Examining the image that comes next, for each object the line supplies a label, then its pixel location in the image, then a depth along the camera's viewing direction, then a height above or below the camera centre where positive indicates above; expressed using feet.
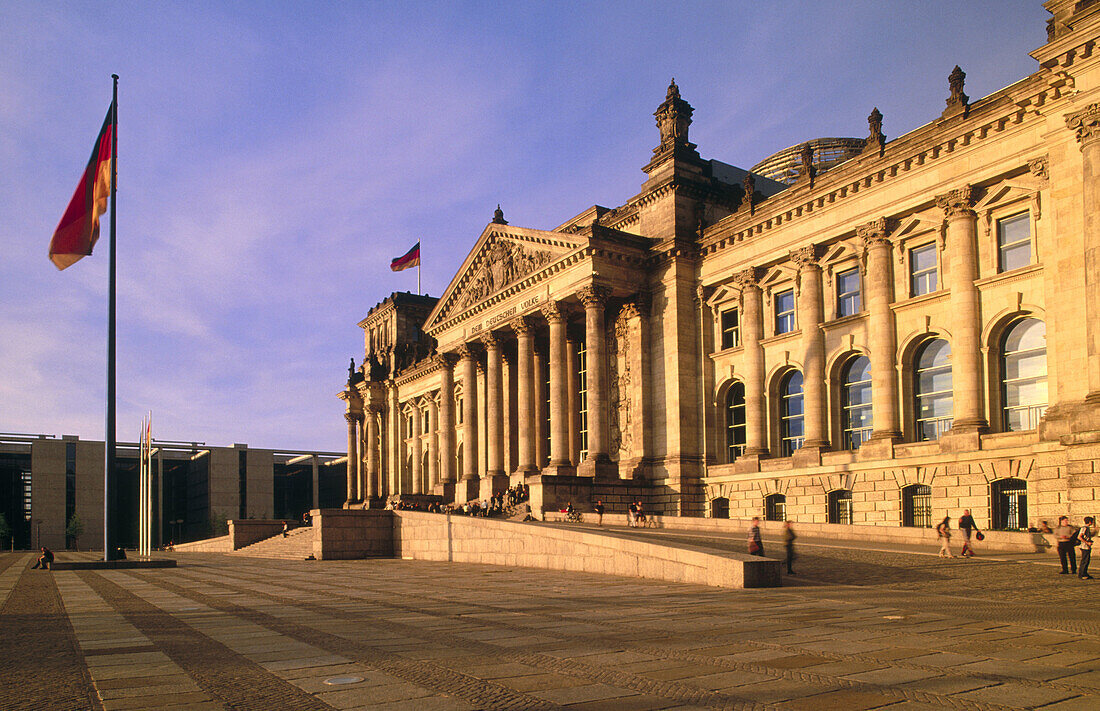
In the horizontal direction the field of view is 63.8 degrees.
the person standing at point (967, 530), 80.33 -11.13
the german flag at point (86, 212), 106.93 +26.63
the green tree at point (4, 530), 343.24 -38.55
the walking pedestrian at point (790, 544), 71.31 -10.39
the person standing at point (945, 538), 79.98 -11.64
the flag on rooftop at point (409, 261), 243.19 +44.46
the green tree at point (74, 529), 356.38 -40.39
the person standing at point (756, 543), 72.59 -10.45
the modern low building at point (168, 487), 364.17 -26.80
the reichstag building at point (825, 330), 98.99 +13.25
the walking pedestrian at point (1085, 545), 65.00 -10.34
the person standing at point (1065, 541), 68.69 -10.19
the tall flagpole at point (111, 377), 114.11 +6.71
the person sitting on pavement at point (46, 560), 131.34 -19.25
